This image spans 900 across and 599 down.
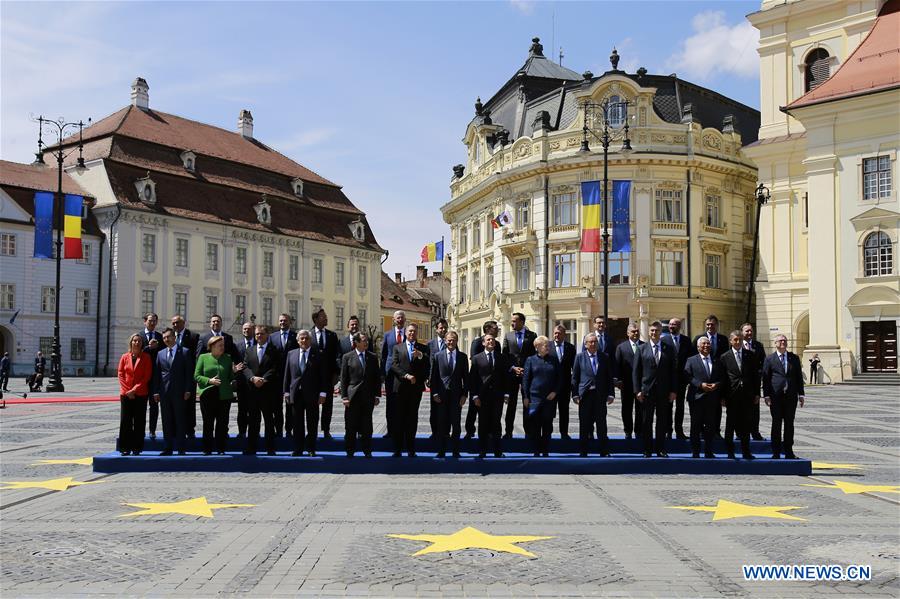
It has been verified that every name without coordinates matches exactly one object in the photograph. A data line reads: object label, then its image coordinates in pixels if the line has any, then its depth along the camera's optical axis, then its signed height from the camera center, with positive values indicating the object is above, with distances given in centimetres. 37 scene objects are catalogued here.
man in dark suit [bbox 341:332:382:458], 1261 -71
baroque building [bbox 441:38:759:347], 4700 +753
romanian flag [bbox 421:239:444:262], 5959 +607
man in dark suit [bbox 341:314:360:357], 1399 +6
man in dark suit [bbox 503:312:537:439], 1405 -8
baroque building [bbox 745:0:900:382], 3619 +628
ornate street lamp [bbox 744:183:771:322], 3904 +636
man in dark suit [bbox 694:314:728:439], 1352 +4
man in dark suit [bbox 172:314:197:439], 1318 -15
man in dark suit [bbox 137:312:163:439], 1353 -4
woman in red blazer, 1259 -81
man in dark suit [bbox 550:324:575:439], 1368 -36
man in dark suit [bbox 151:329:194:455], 1277 -70
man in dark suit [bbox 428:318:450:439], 1336 -6
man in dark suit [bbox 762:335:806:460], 1257 -67
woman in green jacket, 1256 -68
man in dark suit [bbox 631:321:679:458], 1274 -60
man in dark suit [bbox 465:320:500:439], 1321 -93
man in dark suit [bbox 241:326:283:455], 1269 -64
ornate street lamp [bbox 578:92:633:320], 4649 +1211
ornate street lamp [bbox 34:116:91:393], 3306 -75
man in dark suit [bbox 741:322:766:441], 1320 -8
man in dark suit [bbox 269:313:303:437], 1333 -6
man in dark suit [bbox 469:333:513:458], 1289 -71
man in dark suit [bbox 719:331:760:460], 1262 -62
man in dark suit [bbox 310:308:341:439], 1308 -18
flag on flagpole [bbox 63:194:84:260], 4138 +534
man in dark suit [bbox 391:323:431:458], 1275 -65
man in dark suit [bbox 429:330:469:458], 1263 -66
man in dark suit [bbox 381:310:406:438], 1288 -29
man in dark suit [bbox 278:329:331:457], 1263 -68
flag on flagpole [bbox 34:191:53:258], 4049 +543
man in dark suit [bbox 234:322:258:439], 1274 -75
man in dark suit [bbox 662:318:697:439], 1337 -17
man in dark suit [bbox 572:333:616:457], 1280 -71
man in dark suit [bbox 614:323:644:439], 1353 -53
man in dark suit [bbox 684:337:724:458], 1250 -69
